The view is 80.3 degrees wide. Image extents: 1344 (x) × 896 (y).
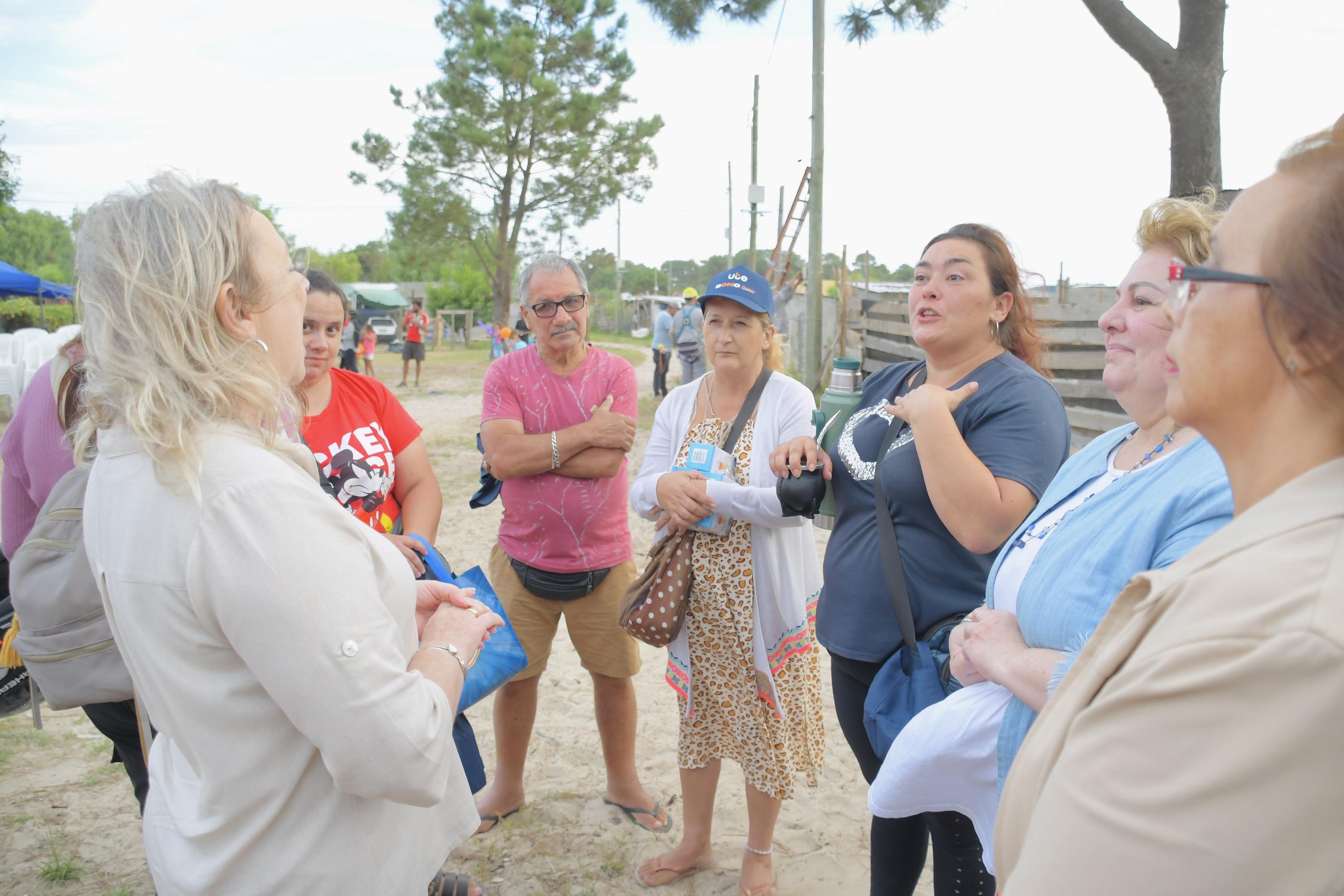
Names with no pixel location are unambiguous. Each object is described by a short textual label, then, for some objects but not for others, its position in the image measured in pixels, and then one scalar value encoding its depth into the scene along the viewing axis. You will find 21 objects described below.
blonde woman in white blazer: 1.20
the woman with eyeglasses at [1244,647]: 0.68
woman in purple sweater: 2.22
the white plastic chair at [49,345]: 12.07
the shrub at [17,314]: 21.13
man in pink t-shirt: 3.08
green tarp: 41.59
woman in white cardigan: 2.68
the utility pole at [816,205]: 9.38
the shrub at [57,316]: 22.05
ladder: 14.48
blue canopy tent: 15.27
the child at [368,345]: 17.42
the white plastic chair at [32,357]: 11.69
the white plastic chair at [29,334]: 13.09
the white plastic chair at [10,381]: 11.66
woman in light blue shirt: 1.30
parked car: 36.03
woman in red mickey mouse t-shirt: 2.59
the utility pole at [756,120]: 21.70
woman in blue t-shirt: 1.89
